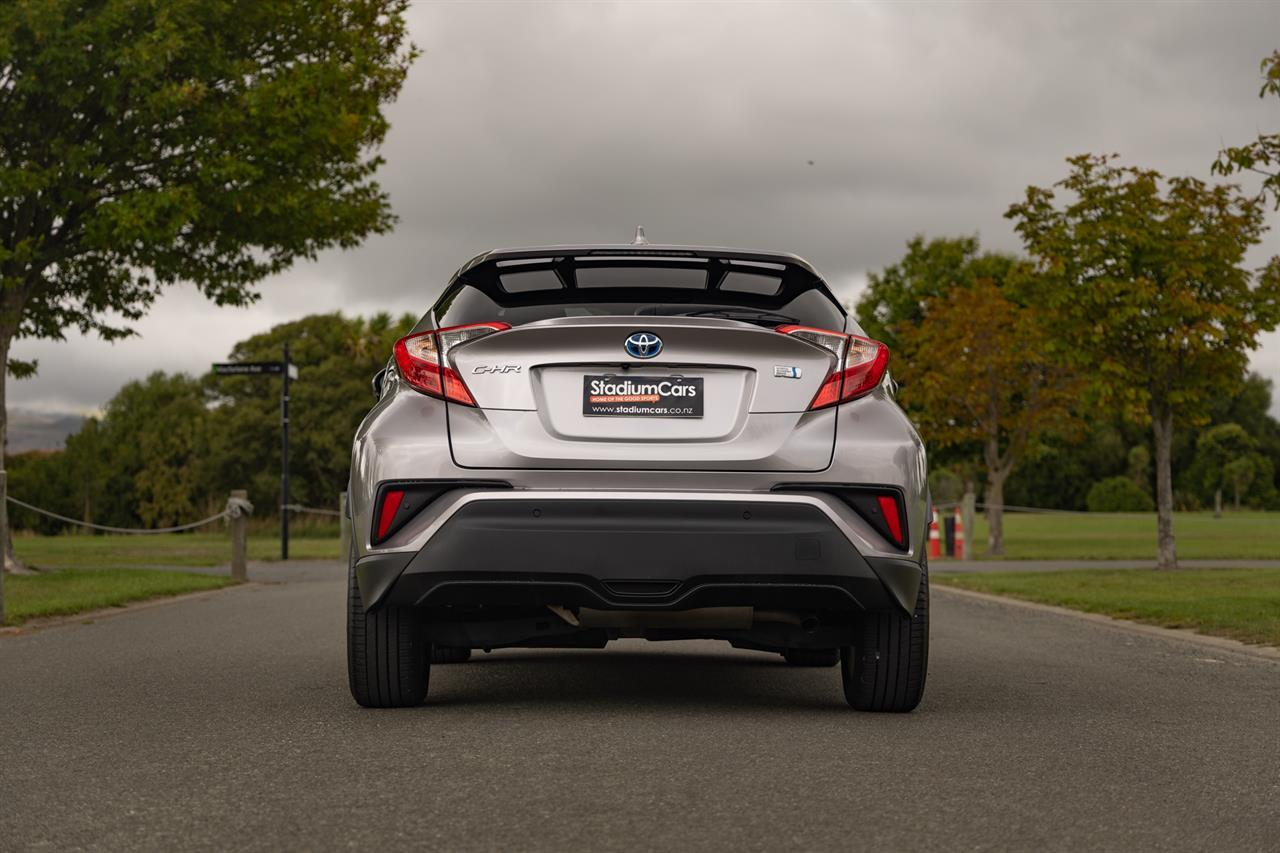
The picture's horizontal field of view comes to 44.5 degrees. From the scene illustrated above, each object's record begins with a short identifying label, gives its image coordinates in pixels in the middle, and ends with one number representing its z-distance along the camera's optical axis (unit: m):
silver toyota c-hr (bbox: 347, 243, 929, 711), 5.51
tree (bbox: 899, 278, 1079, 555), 36.31
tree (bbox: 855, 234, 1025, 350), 47.78
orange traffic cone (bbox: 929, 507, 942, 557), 31.51
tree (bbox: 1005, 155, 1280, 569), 23.16
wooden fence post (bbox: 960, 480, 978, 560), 29.91
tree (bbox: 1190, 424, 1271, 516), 84.19
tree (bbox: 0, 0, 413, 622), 17.45
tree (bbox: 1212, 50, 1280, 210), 13.12
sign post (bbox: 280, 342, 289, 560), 28.31
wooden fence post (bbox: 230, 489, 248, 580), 18.98
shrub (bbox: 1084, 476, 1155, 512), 80.38
